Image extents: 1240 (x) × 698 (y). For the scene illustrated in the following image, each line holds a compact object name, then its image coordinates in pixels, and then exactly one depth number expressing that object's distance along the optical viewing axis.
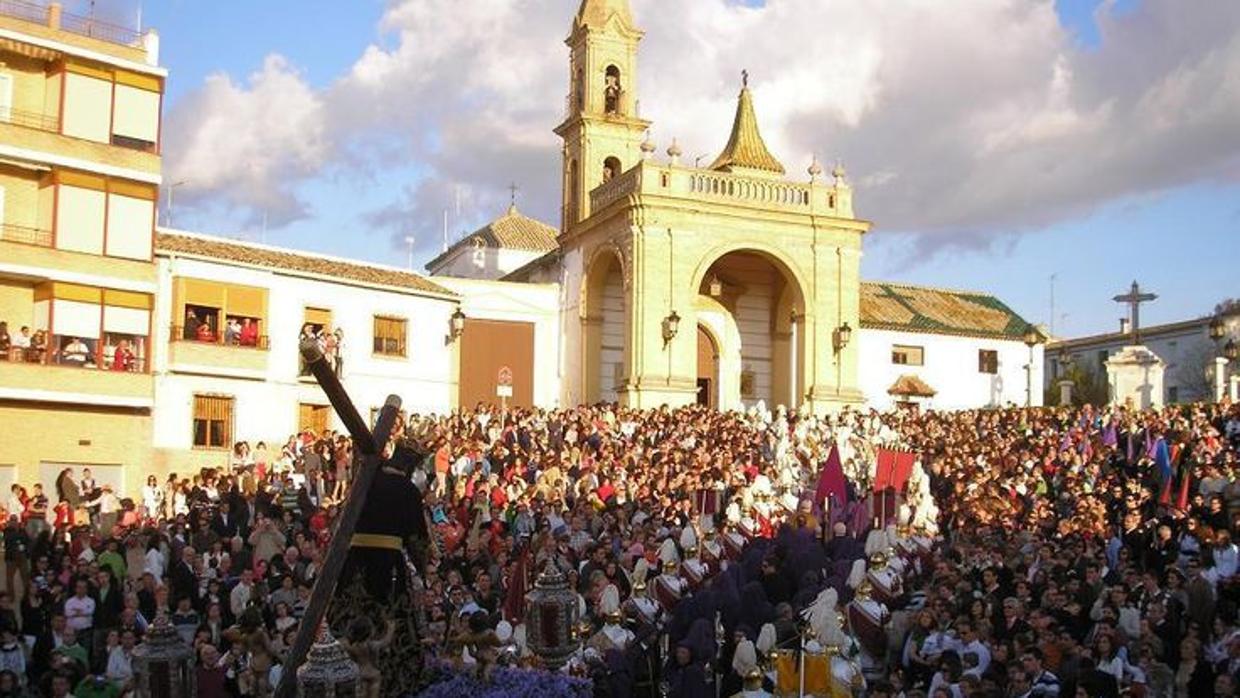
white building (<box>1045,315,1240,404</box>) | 49.38
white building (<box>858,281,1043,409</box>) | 42.91
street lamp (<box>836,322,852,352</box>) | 37.12
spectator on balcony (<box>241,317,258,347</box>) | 30.05
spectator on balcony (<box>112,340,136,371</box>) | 27.62
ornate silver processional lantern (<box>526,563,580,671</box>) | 11.20
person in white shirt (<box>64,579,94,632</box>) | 14.30
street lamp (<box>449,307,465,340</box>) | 34.16
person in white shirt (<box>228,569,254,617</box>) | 14.79
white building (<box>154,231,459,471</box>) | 28.83
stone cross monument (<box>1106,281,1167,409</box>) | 36.41
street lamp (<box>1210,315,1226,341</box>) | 33.42
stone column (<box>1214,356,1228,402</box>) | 36.19
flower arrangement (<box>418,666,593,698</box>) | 10.15
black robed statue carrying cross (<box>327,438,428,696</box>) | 9.62
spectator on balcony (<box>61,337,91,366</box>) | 27.03
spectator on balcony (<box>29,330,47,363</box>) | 26.39
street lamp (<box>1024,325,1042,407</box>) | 41.28
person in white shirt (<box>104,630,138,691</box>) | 12.75
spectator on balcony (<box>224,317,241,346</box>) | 29.72
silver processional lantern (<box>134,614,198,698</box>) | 8.31
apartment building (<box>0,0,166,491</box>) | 26.53
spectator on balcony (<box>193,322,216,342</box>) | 29.23
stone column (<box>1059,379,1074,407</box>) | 41.87
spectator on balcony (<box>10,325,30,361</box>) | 26.16
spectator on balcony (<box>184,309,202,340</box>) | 29.11
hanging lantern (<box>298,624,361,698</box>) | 7.25
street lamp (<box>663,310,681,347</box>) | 35.00
